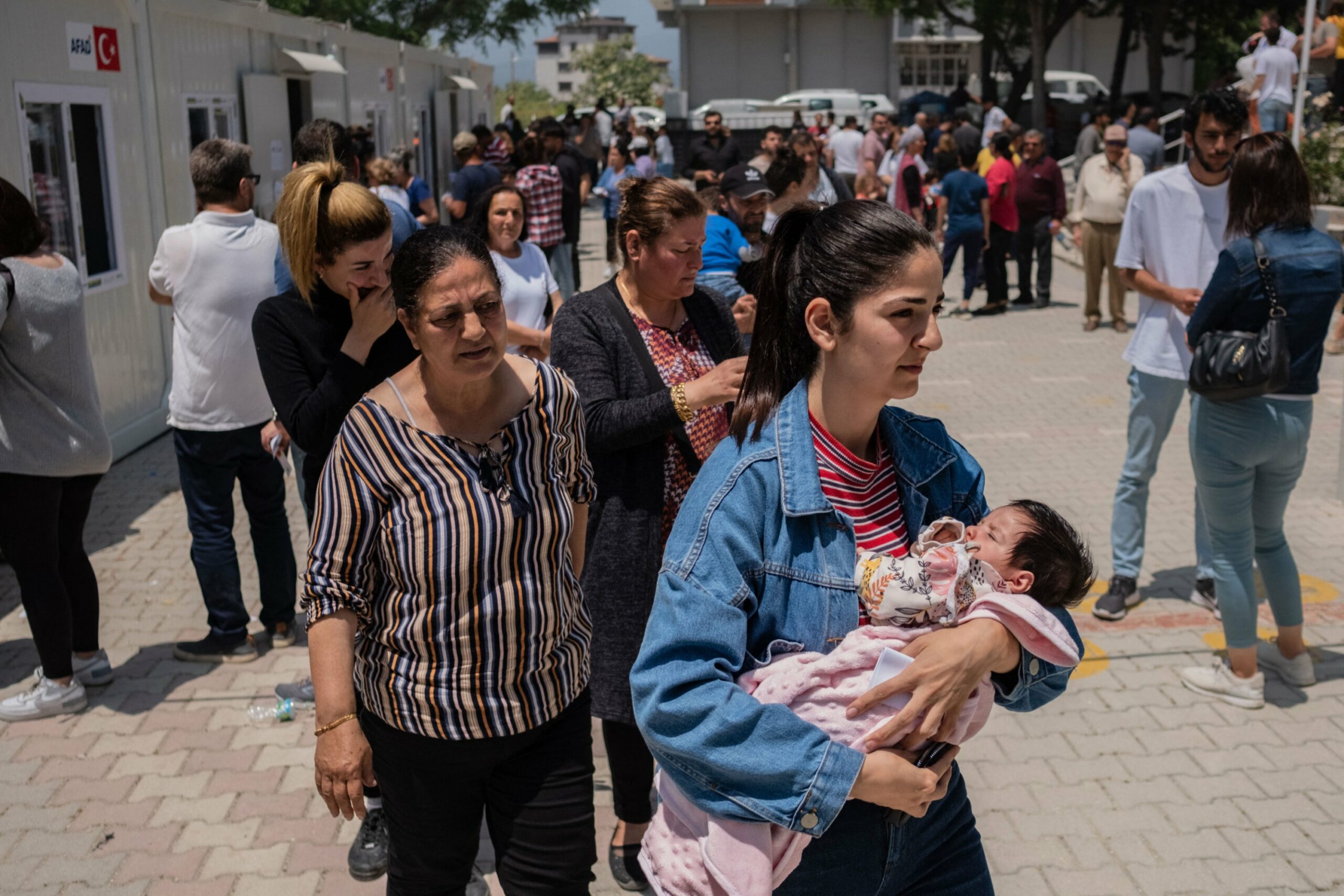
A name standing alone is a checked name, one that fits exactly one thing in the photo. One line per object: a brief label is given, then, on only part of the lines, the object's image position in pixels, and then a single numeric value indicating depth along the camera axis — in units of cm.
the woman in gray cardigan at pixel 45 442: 448
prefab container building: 784
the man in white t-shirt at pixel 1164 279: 532
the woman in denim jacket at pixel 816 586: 186
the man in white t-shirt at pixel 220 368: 512
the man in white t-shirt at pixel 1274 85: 1633
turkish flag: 855
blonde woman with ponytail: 347
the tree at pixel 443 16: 3475
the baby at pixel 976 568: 199
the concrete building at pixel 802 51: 5603
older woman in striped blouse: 261
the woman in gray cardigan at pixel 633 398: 345
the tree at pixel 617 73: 9144
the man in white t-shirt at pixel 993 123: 2370
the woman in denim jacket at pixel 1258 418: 439
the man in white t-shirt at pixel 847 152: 2198
